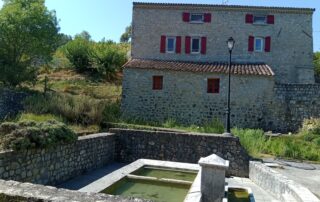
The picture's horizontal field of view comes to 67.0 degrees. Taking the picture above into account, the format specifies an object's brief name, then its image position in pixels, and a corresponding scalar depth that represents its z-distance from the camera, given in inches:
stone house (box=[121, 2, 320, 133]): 653.1
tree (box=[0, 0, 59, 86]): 606.6
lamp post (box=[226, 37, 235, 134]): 407.8
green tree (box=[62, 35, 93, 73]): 870.5
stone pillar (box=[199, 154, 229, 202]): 213.0
